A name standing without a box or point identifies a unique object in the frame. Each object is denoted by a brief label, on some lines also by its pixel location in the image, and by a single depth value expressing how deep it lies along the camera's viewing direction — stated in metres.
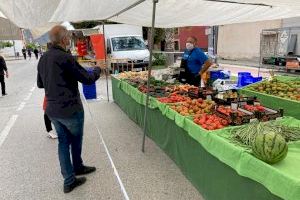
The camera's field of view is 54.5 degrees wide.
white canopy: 4.80
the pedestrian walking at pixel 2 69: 11.42
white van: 16.42
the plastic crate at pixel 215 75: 9.39
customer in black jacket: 3.49
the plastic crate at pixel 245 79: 7.20
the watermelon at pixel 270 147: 2.33
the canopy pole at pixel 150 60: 4.31
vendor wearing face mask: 6.86
